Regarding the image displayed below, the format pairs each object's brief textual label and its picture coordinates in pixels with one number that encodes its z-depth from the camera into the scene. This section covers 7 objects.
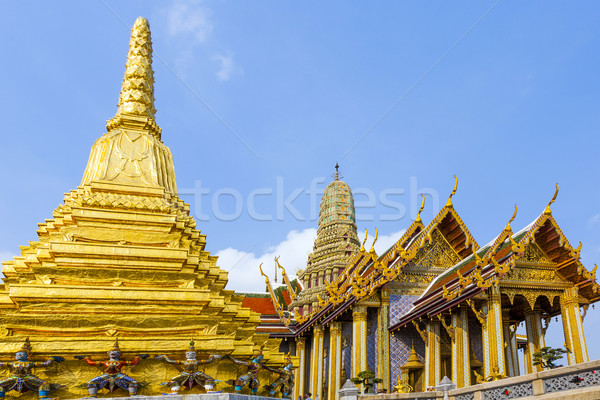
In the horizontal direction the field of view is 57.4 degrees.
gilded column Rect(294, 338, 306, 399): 19.81
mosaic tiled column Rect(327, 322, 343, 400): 15.90
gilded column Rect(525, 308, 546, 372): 14.46
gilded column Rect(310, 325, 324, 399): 17.37
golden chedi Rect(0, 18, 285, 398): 8.68
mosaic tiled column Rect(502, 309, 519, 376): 14.52
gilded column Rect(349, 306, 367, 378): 14.39
